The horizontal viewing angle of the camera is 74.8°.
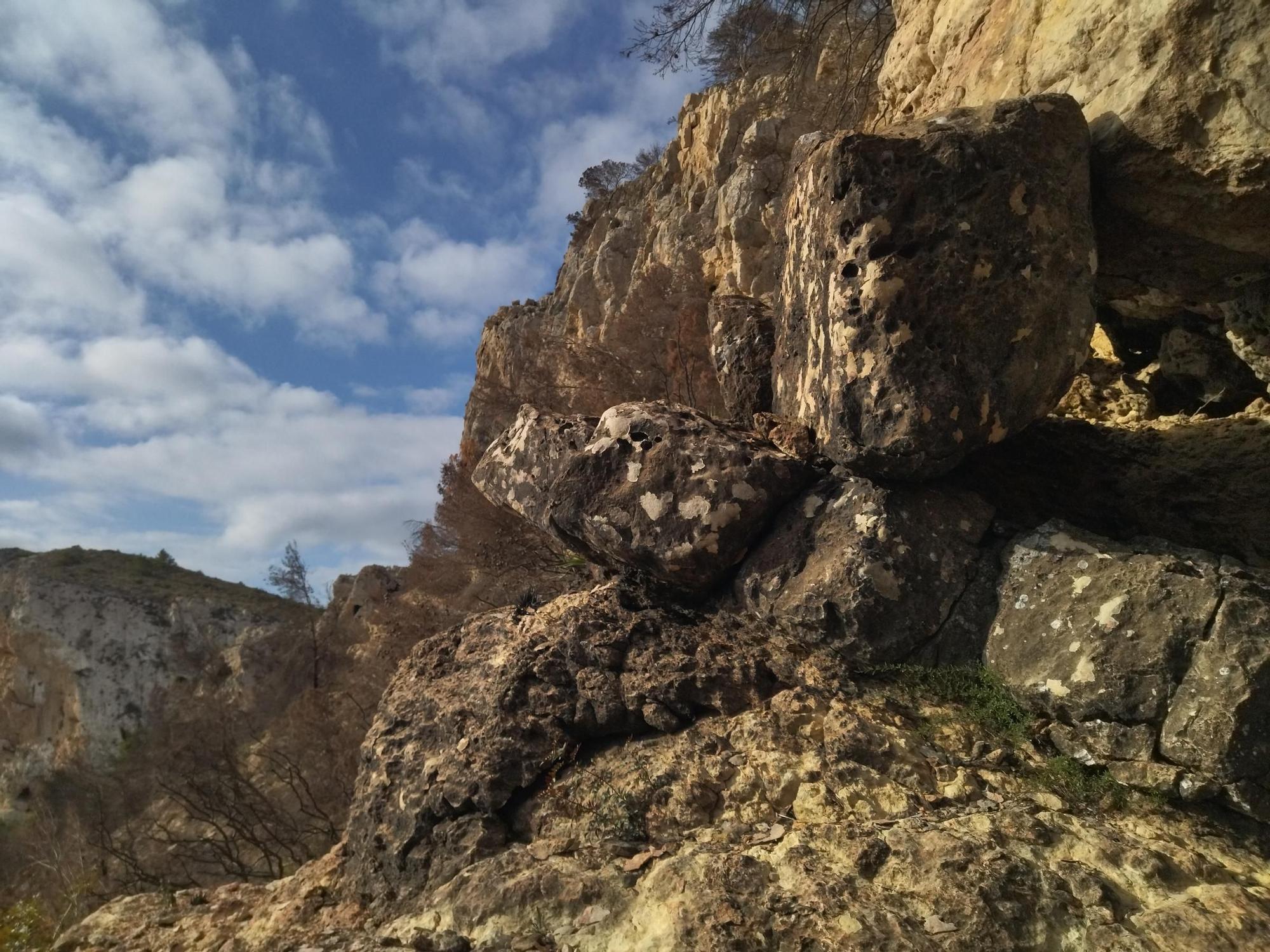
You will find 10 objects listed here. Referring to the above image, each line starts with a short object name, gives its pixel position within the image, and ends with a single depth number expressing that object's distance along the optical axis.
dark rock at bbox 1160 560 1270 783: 3.08
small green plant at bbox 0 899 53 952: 4.98
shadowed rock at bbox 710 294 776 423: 5.66
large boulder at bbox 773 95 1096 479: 4.05
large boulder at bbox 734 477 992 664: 4.06
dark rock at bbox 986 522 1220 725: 3.36
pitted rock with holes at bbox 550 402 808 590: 4.51
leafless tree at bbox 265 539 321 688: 32.00
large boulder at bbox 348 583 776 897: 4.05
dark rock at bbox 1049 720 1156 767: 3.33
